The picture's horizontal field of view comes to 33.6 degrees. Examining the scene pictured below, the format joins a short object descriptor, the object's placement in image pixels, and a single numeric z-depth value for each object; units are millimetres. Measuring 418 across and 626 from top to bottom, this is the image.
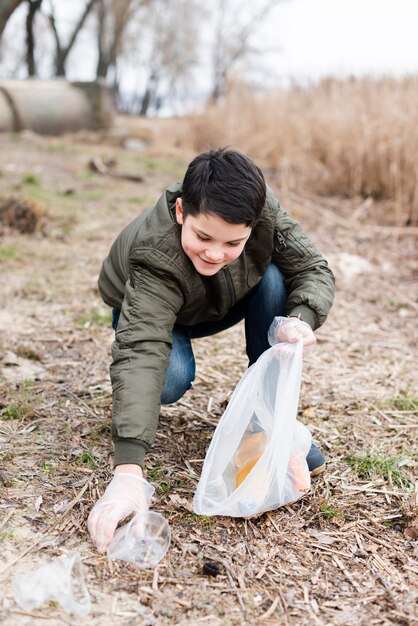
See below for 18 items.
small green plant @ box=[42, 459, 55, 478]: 2156
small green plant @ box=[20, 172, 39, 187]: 7059
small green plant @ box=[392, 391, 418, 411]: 2838
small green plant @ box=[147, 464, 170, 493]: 2121
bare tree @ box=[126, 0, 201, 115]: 28906
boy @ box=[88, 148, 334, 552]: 1792
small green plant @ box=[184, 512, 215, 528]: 1973
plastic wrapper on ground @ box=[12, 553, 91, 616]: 1597
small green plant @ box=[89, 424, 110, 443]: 2389
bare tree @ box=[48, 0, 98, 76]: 16139
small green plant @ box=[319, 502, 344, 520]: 2074
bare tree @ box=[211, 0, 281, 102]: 29234
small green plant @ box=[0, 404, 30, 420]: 2510
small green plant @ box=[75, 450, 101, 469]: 2223
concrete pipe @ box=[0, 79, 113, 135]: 11352
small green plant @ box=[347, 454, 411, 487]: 2293
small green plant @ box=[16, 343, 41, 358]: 3076
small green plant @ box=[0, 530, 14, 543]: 1835
